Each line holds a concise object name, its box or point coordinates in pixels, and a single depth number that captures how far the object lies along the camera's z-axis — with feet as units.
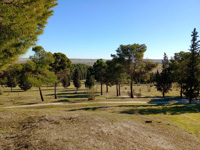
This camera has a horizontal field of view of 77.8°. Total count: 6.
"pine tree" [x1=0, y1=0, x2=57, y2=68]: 20.36
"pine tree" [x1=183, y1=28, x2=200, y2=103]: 89.51
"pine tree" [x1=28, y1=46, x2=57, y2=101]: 79.82
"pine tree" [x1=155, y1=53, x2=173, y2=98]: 124.77
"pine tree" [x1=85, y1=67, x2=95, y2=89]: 149.73
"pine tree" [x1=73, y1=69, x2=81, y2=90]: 176.83
